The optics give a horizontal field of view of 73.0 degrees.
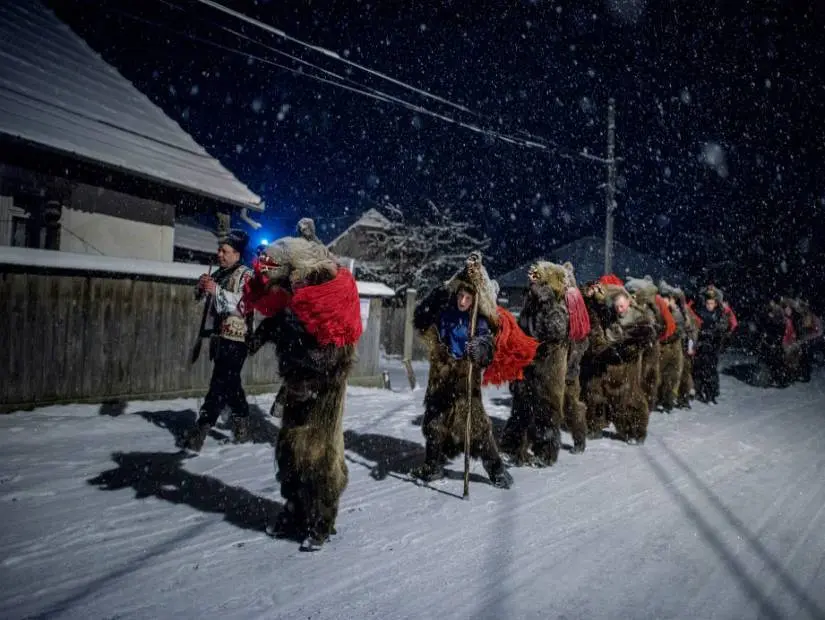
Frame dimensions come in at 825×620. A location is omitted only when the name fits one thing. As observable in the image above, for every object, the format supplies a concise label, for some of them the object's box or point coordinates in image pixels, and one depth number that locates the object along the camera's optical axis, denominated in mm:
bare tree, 27391
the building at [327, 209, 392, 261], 37156
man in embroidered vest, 5422
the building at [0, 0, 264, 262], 9242
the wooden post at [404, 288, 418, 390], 11297
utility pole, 18750
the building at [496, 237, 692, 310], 40822
